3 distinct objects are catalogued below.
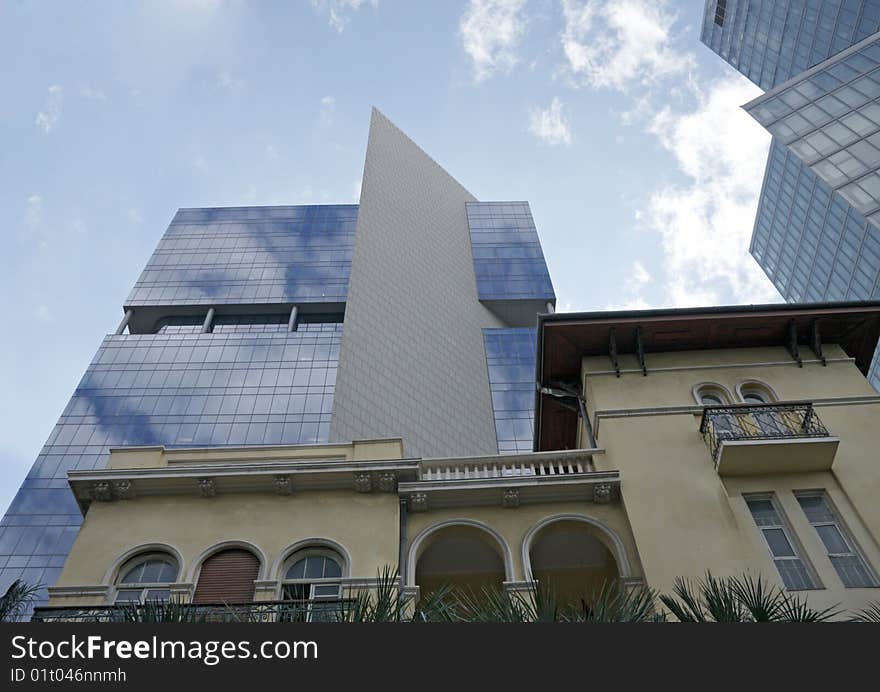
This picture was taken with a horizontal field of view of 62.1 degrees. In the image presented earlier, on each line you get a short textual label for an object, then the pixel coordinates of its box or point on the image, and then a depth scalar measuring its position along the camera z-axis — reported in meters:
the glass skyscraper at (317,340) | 67.81
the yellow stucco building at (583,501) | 16.31
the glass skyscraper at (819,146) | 57.38
